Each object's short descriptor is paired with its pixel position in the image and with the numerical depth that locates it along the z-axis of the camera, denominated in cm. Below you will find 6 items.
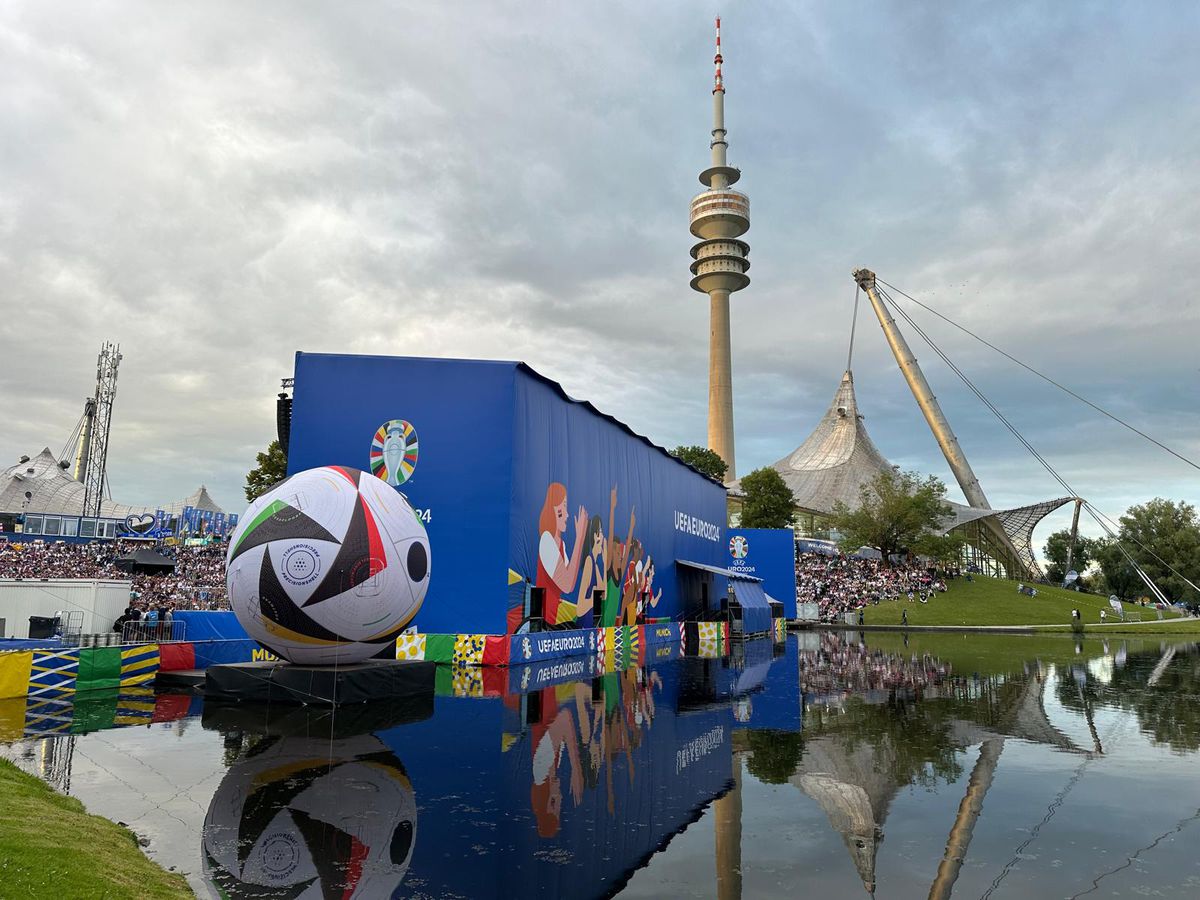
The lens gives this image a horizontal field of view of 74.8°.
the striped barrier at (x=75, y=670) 1288
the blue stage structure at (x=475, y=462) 2152
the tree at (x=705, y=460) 7612
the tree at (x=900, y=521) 6781
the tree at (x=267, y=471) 4850
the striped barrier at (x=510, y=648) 2039
